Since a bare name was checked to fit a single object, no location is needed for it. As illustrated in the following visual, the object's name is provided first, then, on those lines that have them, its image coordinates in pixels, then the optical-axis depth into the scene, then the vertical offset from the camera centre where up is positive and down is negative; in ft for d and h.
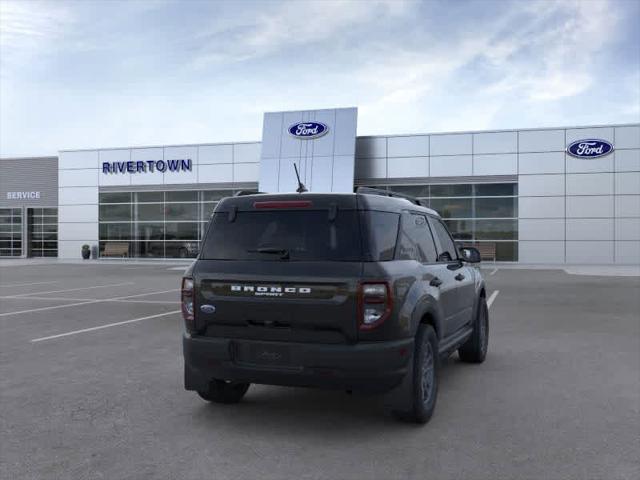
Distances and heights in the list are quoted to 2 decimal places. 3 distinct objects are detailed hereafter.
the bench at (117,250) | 122.62 -3.18
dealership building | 101.04 +9.51
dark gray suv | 14.83 -1.63
